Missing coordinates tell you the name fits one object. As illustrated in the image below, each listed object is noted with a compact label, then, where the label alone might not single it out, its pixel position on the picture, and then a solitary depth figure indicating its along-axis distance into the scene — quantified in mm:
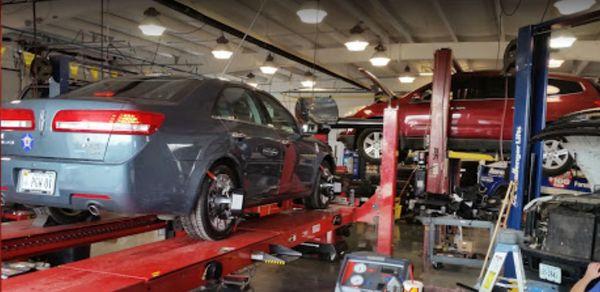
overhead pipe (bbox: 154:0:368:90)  7477
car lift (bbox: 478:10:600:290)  3947
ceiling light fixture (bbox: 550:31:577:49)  8656
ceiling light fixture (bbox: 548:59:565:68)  11567
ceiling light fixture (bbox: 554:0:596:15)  6879
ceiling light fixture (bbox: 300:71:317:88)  13991
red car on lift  6684
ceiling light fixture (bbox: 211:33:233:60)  8969
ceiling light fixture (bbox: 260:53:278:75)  11377
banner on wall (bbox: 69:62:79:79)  11055
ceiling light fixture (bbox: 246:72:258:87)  18359
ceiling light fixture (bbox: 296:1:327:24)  7527
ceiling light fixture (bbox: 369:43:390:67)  9512
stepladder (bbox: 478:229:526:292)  2957
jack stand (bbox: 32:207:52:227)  3441
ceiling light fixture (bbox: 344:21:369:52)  8531
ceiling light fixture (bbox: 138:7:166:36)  7585
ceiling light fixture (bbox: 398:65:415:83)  15170
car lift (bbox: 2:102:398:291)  2273
